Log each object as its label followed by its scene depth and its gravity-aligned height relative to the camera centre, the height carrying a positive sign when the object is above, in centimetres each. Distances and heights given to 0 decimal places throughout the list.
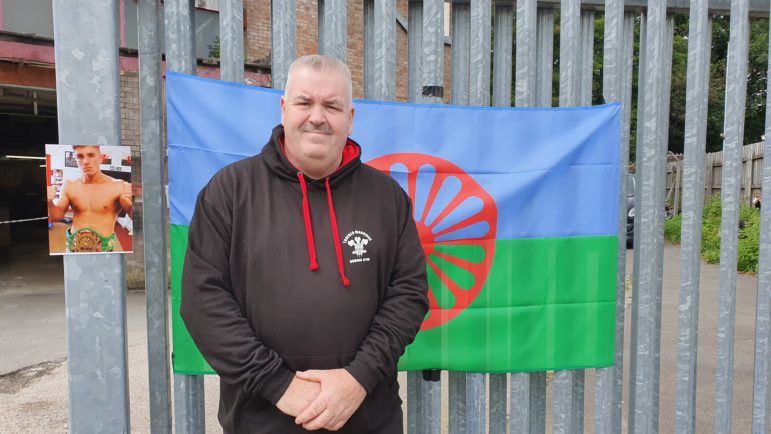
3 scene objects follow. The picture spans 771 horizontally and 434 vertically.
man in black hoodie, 181 -29
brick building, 781 +195
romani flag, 256 -17
